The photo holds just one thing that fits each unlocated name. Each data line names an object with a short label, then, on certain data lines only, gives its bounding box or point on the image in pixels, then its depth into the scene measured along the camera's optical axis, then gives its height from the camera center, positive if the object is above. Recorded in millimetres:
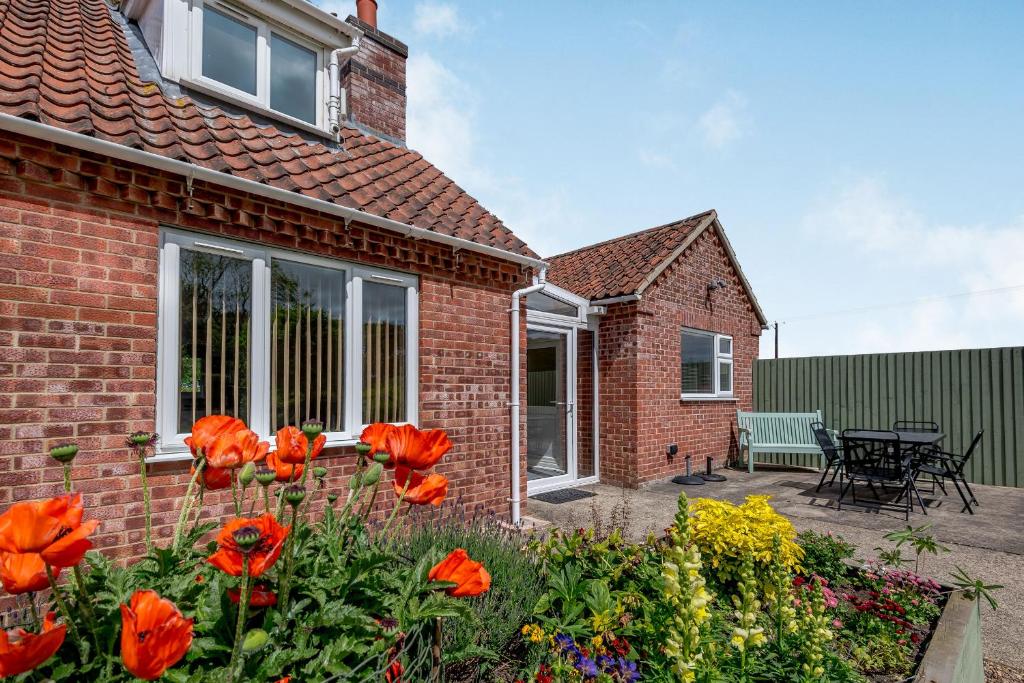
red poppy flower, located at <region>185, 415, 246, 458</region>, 1604 -223
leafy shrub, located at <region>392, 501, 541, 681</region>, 2135 -1132
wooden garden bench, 9906 -1396
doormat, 7428 -2016
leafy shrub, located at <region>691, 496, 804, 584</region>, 3129 -1092
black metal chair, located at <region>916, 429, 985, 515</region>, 6852 -1467
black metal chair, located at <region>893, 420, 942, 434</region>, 8786 -1178
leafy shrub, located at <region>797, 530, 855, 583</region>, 3711 -1457
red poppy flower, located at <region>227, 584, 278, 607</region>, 1310 -620
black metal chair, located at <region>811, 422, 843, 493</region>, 7641 -1310
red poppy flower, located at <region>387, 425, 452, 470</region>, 1672 -286
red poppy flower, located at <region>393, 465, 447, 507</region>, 1749 -440
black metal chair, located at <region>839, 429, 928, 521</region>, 6691 -1467
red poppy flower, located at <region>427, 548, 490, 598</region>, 1516 -640
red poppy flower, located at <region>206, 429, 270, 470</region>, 1584 -283
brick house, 3330 +889
